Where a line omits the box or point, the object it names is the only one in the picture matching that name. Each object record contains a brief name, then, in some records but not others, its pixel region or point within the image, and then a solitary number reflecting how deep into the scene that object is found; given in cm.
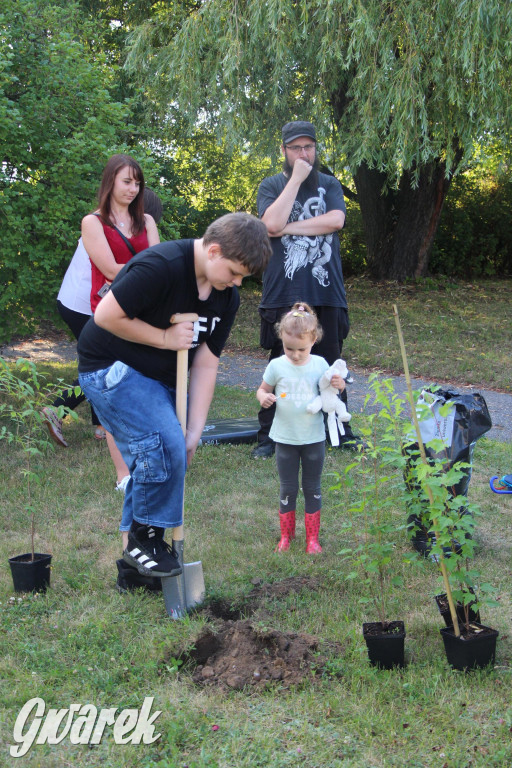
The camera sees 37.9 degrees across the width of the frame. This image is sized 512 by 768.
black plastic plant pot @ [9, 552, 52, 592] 340
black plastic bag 376
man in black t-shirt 525
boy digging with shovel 305
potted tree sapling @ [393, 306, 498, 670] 275
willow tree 980
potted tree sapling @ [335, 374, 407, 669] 281
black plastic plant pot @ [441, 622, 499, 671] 275
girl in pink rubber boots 393
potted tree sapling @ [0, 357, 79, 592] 341
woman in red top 465
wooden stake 278
